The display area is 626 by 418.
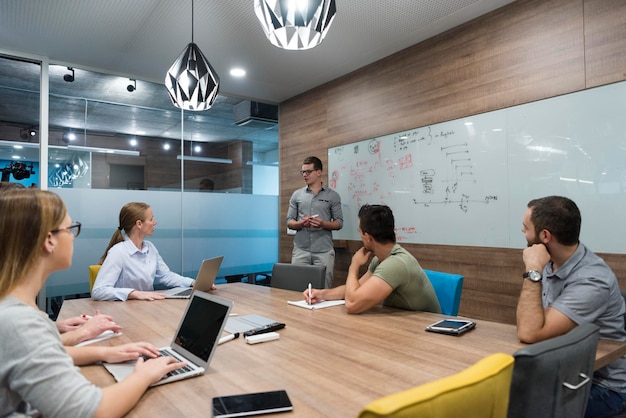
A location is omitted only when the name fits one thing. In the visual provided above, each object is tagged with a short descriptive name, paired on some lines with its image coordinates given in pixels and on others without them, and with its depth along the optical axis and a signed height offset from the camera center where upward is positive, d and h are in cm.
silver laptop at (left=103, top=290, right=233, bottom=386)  126 -41
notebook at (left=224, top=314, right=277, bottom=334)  175 -48
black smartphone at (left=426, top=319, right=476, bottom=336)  161 -45
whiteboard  270 +35
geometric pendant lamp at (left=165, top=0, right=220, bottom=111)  248 +82
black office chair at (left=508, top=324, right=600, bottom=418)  89 -37
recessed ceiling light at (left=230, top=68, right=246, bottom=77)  451 +158
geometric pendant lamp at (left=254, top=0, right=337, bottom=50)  170 +81
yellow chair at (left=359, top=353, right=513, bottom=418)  64 -31
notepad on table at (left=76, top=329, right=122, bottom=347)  160 -49
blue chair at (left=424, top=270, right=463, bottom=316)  229 -43
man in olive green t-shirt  195 -32
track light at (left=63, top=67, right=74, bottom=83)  441 +148
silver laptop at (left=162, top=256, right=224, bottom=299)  250 -42
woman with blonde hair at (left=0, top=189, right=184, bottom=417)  88 -26
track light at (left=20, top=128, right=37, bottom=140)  421 +84
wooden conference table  109 -48
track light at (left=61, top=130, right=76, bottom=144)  433 +82
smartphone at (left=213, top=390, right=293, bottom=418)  100 -47
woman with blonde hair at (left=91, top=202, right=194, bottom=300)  248 -33
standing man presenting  445 -5
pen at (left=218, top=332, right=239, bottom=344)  160 -48
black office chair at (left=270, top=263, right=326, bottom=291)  286 -44
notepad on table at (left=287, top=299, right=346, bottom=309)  218 -48
